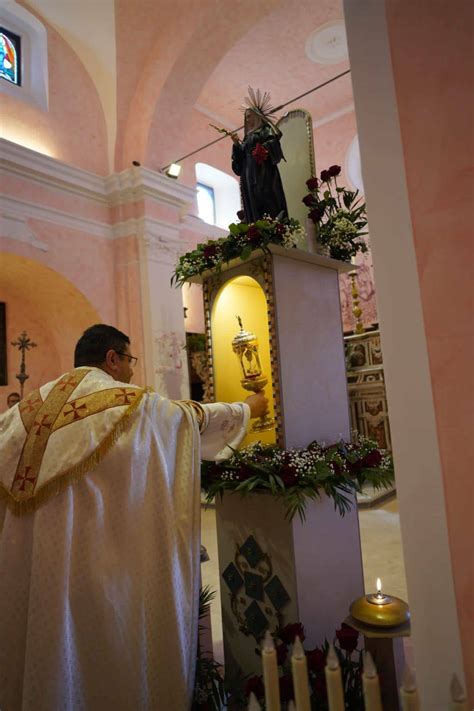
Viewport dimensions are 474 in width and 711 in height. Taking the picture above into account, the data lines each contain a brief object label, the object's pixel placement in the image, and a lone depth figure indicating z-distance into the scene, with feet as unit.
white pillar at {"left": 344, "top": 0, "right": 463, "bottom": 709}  3.68
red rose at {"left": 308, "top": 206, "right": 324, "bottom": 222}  10.07
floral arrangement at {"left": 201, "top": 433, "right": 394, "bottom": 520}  7.95
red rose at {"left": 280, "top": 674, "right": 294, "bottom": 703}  6.13
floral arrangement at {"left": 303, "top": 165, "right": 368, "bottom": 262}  10.02
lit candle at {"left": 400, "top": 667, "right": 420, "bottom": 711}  3.51
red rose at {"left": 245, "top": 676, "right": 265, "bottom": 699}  6.30
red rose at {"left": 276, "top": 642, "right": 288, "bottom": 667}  7.06
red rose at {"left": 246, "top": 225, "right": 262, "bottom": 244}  8.69
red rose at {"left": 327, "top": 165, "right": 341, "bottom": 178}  10.14
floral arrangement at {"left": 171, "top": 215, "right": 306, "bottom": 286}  8.80
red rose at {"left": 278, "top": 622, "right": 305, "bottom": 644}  6.89
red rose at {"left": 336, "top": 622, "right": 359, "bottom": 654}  6.26
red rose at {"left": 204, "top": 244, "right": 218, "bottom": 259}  9.52
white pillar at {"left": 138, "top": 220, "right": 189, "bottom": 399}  25.05
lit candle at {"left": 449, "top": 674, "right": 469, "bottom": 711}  3.20
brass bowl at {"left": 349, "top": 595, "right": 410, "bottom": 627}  6.54
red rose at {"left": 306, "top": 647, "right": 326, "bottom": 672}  6.33
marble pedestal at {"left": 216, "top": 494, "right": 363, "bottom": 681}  8.32
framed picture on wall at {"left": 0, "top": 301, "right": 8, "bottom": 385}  25.45
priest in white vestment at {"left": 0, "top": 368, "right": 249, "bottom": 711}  6.81
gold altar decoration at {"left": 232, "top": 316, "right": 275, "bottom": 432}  9.73
